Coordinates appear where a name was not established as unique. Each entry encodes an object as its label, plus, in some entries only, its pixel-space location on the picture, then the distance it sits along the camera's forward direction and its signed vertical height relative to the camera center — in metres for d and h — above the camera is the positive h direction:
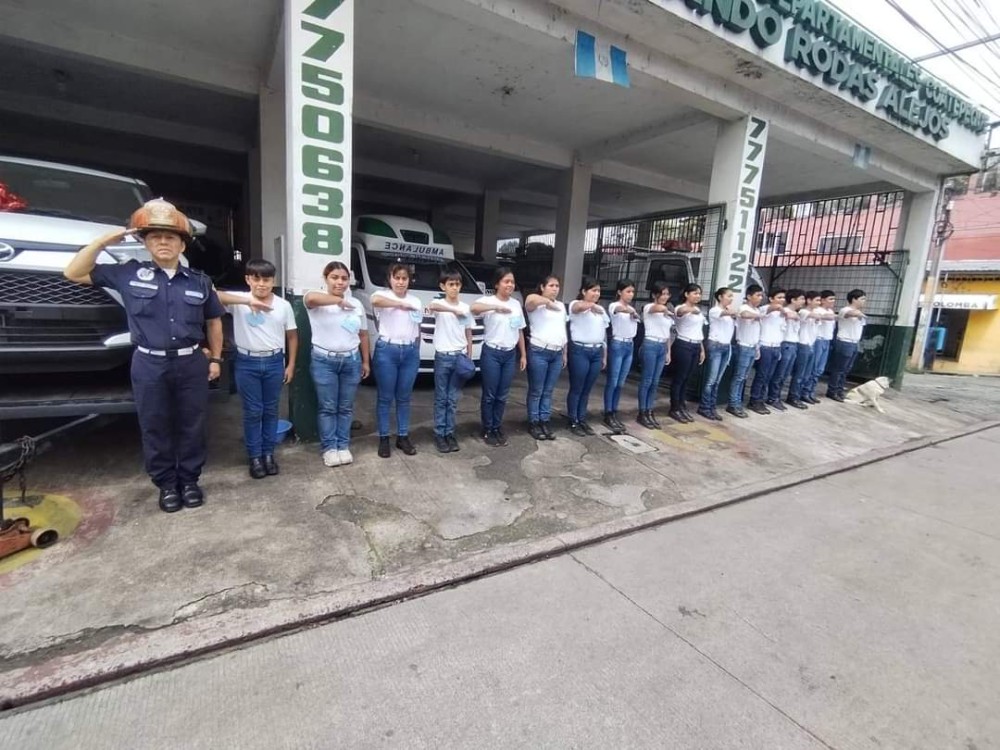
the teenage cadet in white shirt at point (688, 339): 5.91 -0.29
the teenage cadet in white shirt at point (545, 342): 4.77 -0.36
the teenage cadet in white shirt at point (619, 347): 5.30 -0.39
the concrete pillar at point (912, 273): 9.49 +1.05
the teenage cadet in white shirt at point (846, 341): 7.77 -0.24
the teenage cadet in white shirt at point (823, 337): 7.41 -0.20
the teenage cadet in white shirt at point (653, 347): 5.61 -0.39
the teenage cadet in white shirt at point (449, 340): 4.36 -0.37
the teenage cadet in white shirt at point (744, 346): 6.45 -0.36
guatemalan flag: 5.04 +2.50
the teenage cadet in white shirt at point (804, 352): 7.23 -0.43
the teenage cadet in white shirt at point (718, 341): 6.23 -0.30
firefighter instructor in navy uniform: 2.89 -0.34
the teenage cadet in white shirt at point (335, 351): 3.83 -0.46
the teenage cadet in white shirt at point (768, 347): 6.74 -0.36
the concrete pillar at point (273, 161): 6.37 +1.57
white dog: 7.91 -1.06
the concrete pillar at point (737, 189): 6.67 +1.72
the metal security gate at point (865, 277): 9.70 +0.95
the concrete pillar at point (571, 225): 9.66 +1.58
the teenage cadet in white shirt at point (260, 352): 3.48 -0.46
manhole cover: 5.09 -1.36
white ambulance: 6.20 +0.51
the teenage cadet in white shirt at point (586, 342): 4.99 -0.35
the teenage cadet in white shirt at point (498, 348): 4.49 -0.42
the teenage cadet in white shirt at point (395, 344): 4.07 -0.40
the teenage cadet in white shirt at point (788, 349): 7.03 -0.39
